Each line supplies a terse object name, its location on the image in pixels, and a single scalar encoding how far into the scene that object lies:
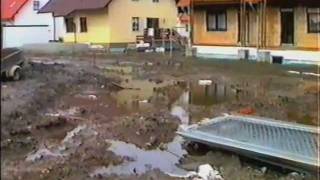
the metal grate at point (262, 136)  7.74
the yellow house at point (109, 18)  39.59
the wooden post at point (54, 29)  44.44
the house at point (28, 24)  43.44
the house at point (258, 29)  26.38
